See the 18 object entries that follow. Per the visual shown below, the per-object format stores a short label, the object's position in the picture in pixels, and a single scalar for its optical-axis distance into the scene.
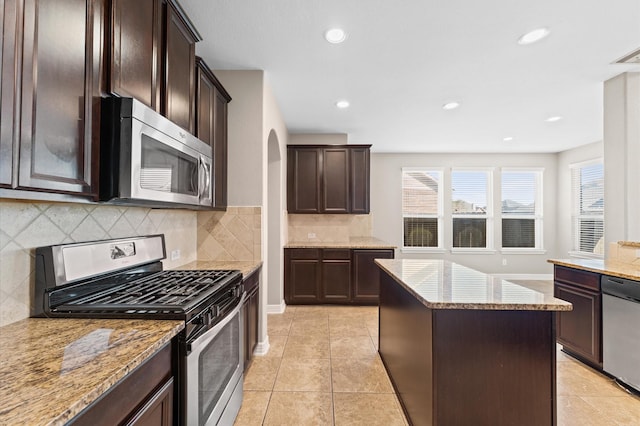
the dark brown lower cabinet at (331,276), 4.16
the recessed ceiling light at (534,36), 2.15
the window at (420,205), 6.39
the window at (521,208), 6.26
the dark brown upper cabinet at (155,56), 1.26
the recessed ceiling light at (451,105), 3.59
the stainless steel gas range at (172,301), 1.18
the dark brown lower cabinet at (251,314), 2.24
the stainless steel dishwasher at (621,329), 2.09
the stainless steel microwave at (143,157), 1.20
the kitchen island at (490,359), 1.39
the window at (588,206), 5.31
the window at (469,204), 6.34
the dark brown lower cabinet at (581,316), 2.36
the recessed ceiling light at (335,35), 2.17
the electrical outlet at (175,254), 2.30
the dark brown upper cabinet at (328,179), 4.49
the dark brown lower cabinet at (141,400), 0.75
